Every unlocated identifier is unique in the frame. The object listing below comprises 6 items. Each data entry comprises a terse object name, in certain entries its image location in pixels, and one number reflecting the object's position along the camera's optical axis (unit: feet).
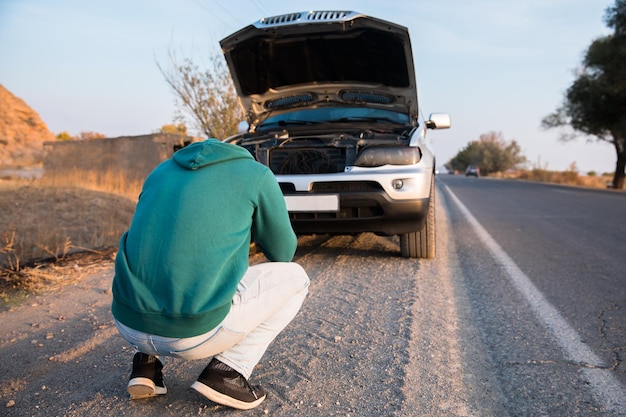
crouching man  5.95
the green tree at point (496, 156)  289.94
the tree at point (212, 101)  46.42
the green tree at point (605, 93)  83.76
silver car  15.28
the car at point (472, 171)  206.39
